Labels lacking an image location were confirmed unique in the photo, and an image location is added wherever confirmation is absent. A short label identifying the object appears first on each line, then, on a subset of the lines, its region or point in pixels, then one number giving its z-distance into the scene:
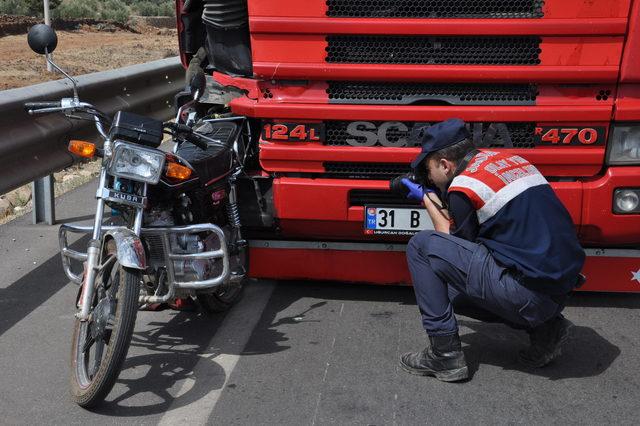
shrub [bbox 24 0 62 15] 37.53
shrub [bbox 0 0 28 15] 37.91
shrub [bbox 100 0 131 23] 41.09
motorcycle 4.11
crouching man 4.20
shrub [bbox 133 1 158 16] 48.09
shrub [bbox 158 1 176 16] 48.00
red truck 4.93
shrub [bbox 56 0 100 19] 37.91
